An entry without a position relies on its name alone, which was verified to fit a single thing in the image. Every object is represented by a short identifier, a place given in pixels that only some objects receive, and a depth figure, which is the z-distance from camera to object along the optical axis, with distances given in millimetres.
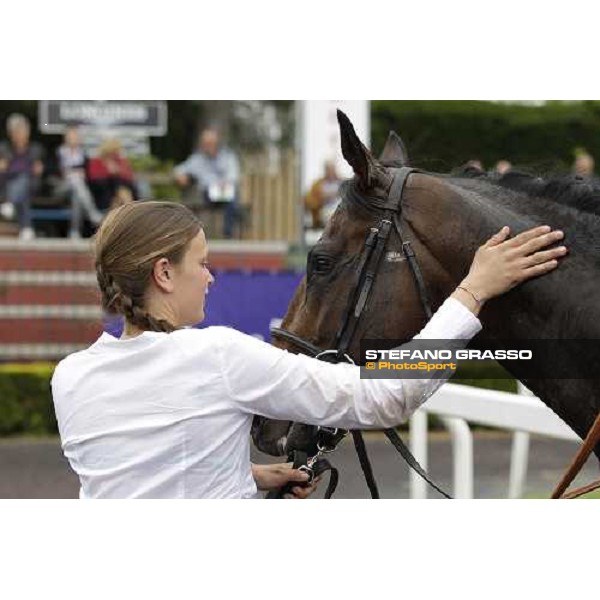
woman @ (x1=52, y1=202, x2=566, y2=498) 2316
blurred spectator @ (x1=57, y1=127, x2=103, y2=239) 12000
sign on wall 12684
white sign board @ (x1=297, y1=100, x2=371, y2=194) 10578
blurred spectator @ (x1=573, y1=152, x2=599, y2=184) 10624
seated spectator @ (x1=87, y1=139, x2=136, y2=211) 11969
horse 2902
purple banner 9789
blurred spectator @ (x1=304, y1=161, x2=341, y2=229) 10273
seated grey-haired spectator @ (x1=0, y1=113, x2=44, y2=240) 12000
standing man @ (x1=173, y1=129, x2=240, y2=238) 12695
